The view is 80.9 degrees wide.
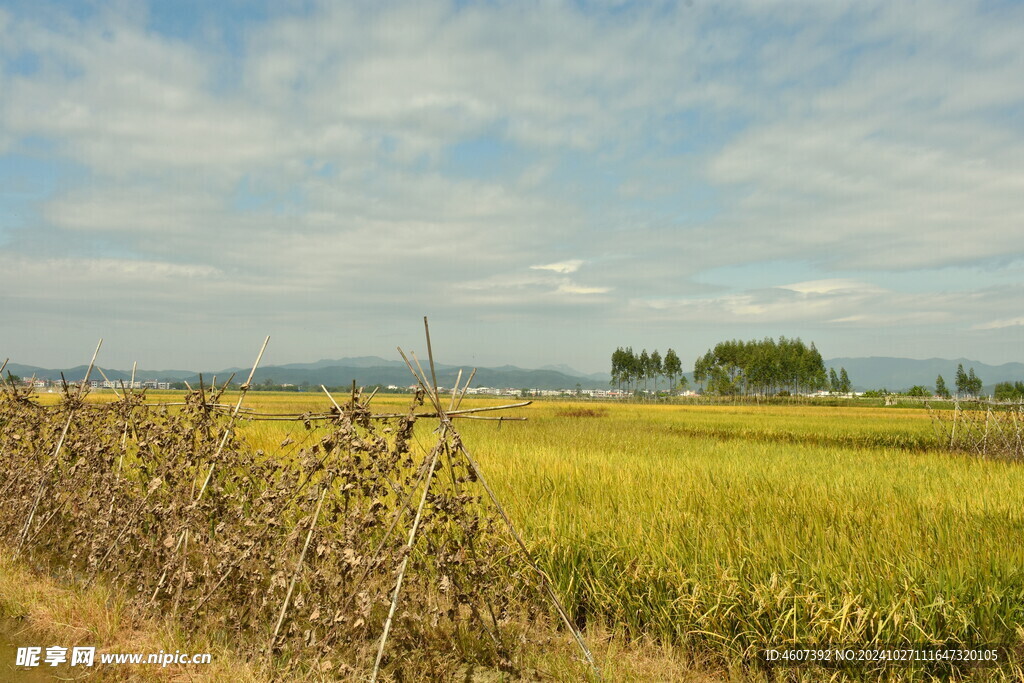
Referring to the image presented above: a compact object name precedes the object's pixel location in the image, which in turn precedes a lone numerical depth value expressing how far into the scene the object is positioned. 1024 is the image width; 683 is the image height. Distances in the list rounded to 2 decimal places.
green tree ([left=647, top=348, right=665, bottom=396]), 147.50
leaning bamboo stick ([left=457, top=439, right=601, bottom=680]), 4.65
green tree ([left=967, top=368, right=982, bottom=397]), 128.30
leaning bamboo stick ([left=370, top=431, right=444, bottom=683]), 4.27
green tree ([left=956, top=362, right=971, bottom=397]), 134.07
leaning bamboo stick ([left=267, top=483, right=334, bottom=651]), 4.79
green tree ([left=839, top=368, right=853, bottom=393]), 158.25
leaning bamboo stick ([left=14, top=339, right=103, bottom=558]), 8.06
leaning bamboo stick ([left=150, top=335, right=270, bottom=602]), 6.02
